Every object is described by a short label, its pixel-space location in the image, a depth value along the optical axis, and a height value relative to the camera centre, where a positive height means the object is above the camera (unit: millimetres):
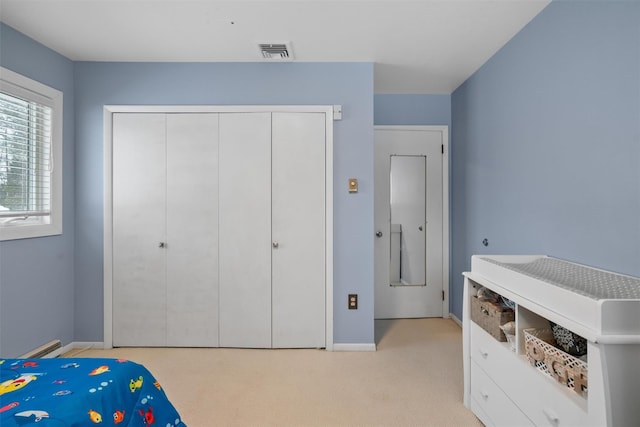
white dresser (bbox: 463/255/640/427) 1033 -499
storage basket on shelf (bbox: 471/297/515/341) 1648 -544
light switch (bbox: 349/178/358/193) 2797 +263
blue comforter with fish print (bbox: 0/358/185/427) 959 -599
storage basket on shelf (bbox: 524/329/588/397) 1195 -592
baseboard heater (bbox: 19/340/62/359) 2408 -1050
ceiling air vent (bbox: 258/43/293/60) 2516 +1338
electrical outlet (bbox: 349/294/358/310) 2830 -766
